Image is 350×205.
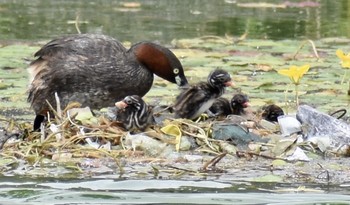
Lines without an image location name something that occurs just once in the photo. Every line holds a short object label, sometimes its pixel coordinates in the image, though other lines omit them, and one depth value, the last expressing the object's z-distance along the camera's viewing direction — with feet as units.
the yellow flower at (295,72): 62.90
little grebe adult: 63.16
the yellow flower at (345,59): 65.46
